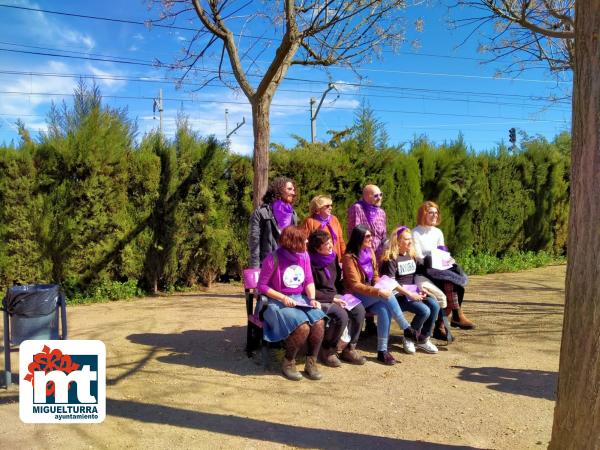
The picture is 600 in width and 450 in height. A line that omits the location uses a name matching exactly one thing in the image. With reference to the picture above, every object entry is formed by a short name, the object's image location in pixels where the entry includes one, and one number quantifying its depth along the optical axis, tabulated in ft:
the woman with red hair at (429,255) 20.08
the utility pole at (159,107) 119.03
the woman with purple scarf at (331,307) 16.07
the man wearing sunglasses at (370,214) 19.49
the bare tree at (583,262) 8.05
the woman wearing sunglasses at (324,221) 18.13
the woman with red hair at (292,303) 15.12
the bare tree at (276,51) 26.37
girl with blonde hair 17.81
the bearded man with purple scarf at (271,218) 17.58
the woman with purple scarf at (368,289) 16.75
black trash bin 13.69
